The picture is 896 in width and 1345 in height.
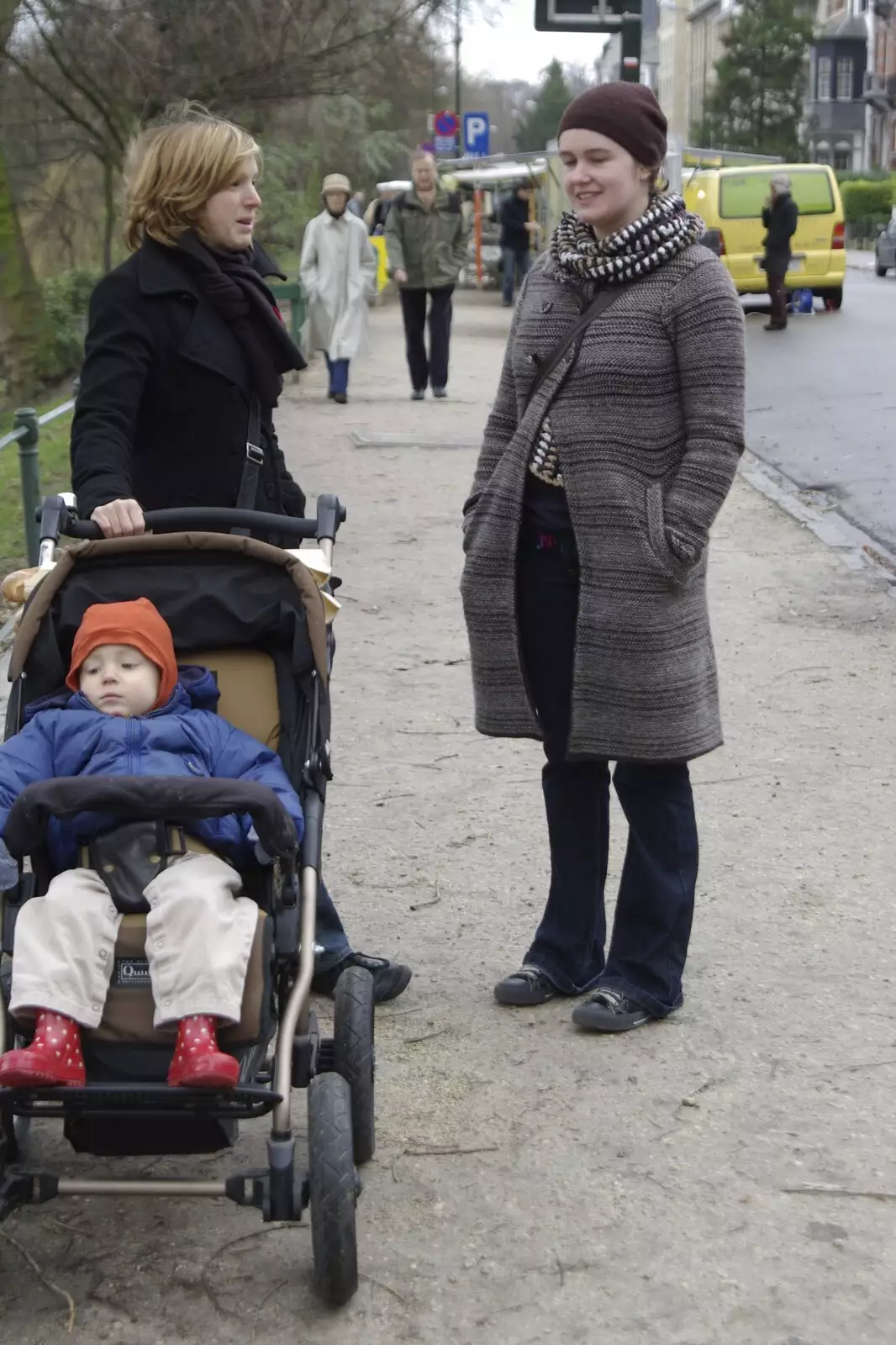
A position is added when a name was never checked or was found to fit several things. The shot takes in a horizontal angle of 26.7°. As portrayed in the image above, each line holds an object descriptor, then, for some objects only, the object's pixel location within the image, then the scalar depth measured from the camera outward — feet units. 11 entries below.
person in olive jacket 52.26
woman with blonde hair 13.32
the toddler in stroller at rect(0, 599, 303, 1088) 10.05
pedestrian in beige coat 54.75
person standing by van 81.66
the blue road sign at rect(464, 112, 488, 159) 130.00
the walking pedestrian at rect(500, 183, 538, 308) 104.32
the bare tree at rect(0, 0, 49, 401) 60.90
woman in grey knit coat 13.12
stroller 10.24
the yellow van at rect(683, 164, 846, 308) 91.50
